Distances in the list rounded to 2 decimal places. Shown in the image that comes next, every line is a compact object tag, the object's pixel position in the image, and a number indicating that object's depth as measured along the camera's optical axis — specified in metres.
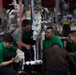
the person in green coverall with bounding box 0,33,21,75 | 5.83
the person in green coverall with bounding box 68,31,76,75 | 6.34
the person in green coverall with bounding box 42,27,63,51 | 6.43
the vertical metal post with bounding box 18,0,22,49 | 6.17
